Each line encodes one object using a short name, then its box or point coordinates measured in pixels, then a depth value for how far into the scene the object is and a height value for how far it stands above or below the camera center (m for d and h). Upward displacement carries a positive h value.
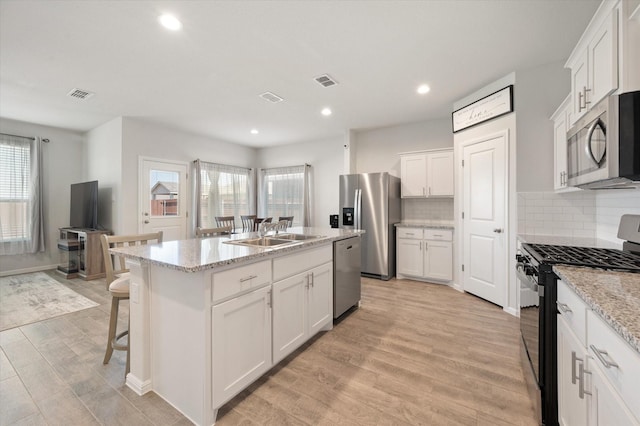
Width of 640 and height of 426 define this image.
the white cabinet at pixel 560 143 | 2.31 +0.66
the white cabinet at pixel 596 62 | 1.36 +0.87
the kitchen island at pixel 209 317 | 1.45 -0.64
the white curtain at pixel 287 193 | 5.98 +0.47
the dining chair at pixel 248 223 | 5.41 -0.21
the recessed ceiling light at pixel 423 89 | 3.38 +1.59
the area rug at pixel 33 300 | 2.93 -1.11
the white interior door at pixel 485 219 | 3.17 -0.08
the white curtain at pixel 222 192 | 5.67 +0.48
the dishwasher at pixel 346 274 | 2.72 -0.67
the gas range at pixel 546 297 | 1.34 -0.47
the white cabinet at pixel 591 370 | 0.73 -0.53
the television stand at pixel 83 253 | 4.42 -0.68
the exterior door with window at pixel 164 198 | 4.71 +0.28
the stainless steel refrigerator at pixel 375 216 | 4.41 -0.06
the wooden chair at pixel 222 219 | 4.56 -0.10
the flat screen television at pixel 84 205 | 4.69 +0.14
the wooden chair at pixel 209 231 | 2.75 -0.20
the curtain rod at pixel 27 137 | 4.53 +1.33
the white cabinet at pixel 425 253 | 4.09 -0.65
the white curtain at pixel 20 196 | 4.47 +0.30
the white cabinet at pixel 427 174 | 4.21 +0.63
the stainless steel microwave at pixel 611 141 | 1.20 +0.35
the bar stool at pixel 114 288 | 1.94 -0.54
